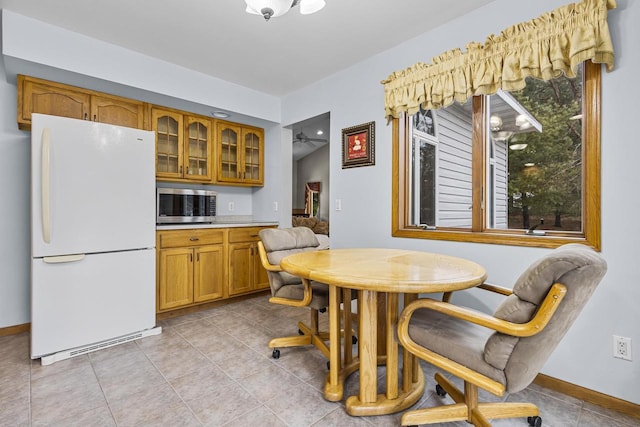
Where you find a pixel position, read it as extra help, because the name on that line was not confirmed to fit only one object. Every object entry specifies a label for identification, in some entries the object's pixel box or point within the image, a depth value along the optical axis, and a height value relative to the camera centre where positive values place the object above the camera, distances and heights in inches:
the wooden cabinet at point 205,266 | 119.9 -23.0
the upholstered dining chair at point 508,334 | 42.1 -20.6
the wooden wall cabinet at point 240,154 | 149.6 +29.6
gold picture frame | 112.5 +25.1
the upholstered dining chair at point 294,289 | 82.7 -21.7
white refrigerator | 85.2 -7.3
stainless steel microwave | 132.7 +2.9
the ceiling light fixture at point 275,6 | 62.9 +42.6
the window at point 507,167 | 72.1 +13.1
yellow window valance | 65.0 +38.2
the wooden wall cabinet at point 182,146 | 129.8 +29.1
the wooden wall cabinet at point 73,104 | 100.2 +38.2
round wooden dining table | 54.3 -18.0
